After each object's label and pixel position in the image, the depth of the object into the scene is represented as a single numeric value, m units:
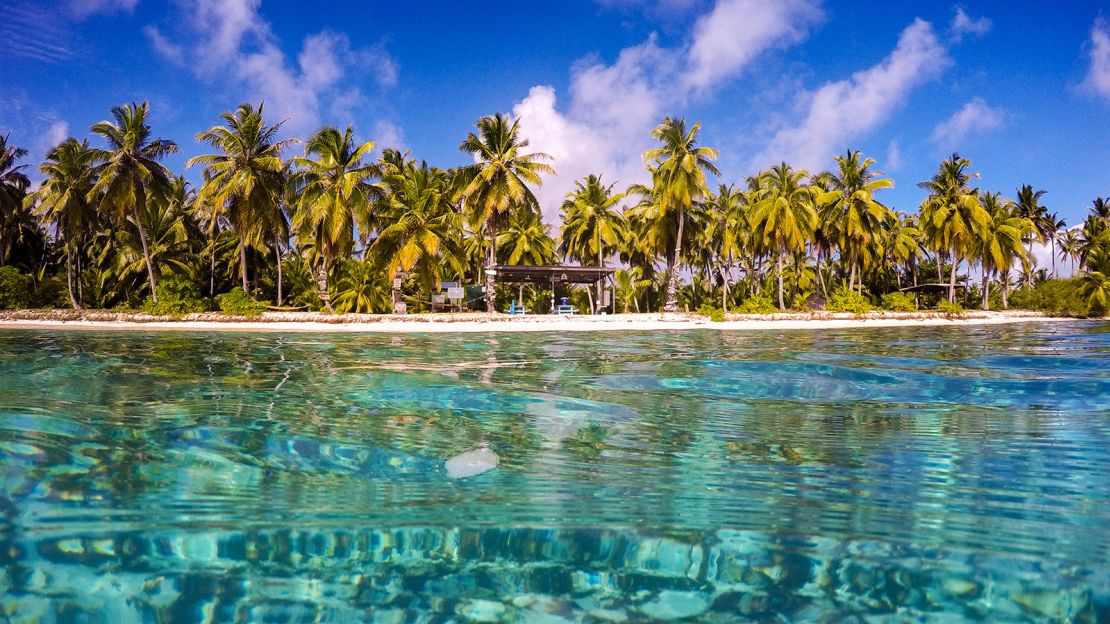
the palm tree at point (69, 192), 32.50
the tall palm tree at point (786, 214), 34.59
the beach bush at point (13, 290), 31.61
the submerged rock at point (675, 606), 2.40
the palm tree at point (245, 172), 30.12
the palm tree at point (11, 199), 36.31
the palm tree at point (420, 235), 28.72
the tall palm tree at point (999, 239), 37.81
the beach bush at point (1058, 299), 33.62
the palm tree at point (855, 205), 35.78
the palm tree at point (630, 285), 42.82
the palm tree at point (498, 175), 30.67
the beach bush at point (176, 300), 27.44
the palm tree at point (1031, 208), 51.12
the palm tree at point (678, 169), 31.78
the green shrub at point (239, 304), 26.89
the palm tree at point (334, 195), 29.47
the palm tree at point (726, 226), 41.41
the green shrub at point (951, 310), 30.80
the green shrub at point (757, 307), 29.92
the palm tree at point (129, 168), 30.23
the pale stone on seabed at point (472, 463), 3.99
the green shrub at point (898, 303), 32.72
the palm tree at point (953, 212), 36.94
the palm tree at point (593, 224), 39.78
